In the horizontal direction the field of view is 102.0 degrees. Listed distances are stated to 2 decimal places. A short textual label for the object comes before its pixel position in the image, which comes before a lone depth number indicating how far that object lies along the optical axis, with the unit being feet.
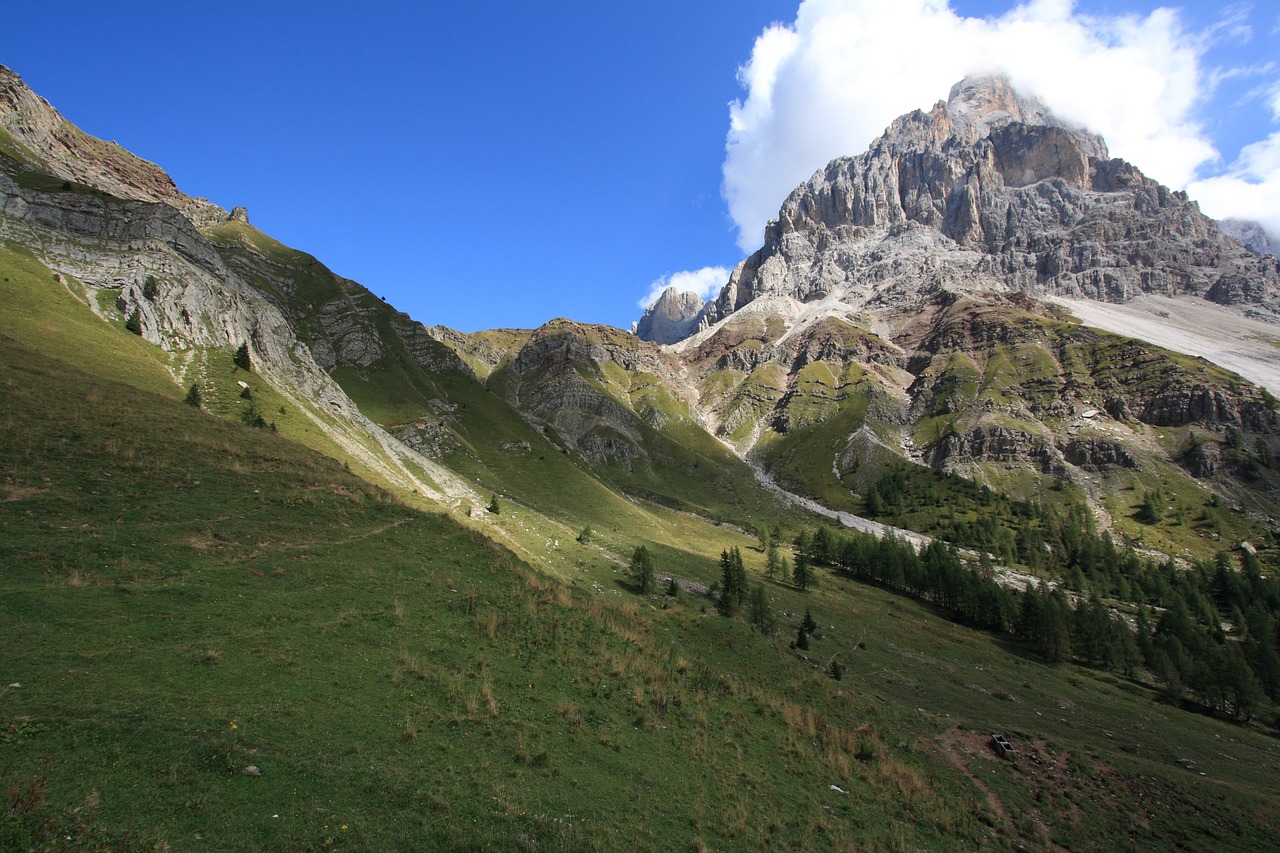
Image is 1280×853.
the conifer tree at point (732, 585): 180.10
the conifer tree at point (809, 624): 200.71
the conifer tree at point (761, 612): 186.80
